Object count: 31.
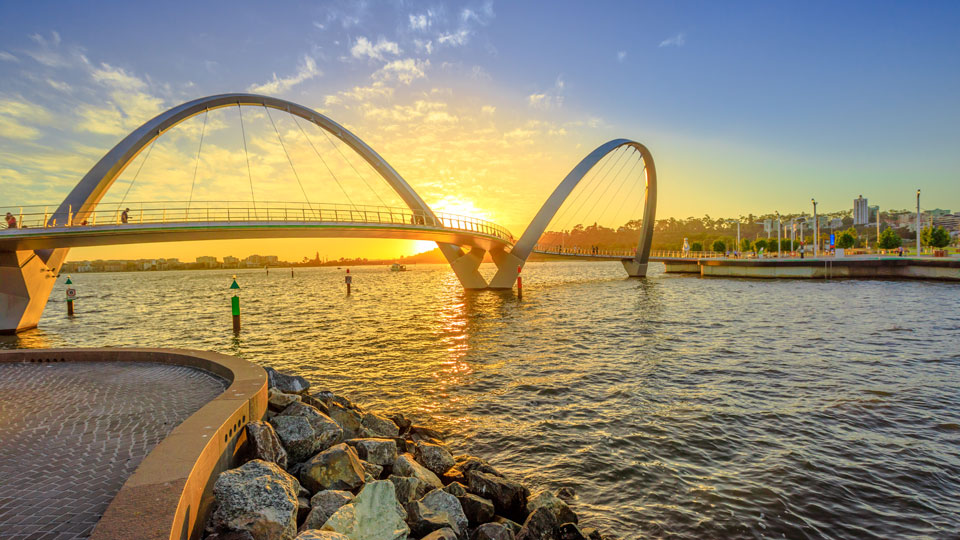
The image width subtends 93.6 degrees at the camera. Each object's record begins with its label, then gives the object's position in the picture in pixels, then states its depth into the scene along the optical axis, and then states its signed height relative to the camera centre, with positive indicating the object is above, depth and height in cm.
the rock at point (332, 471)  483 -231
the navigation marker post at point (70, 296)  3246 -208
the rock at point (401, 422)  802 -294
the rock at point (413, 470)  569 -270
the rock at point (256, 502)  364 -207
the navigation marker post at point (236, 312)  2174 -237
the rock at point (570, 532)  474 -294
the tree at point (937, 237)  7146 +125
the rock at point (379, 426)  725 -271
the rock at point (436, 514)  441 -262
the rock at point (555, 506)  514 -290
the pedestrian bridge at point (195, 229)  2330 +206
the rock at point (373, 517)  385 -230
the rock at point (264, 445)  498 -206
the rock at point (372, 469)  543 -254
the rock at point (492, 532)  445 -274
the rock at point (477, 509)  498 -281
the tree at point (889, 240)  7725 +110
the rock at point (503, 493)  537 -287
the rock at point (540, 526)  462 -283
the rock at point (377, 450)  582 -249
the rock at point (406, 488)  499 -258
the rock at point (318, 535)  341 -209
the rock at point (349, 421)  686 -252
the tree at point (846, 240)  8569 +140
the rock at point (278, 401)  662 -206
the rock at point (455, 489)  531 -276
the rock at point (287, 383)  838 -227
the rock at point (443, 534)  408 -254
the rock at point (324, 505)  406 -232
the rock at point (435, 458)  639 -288
